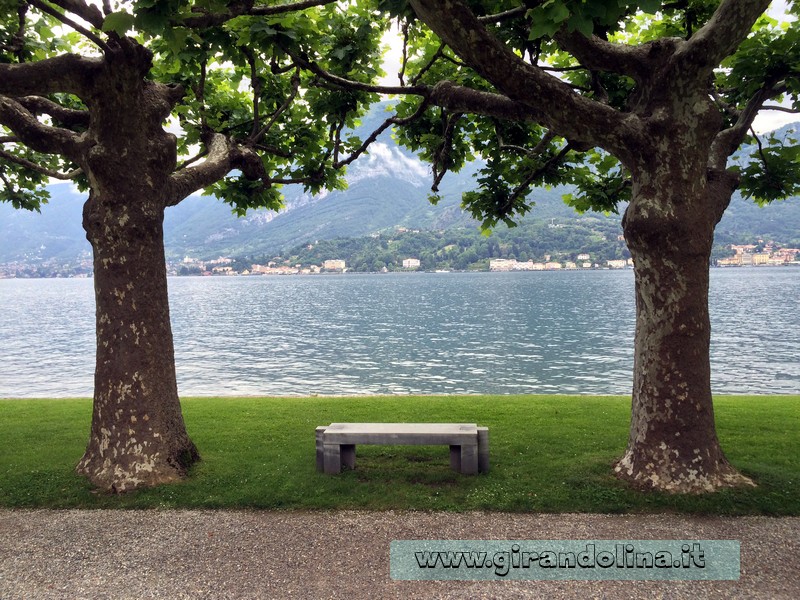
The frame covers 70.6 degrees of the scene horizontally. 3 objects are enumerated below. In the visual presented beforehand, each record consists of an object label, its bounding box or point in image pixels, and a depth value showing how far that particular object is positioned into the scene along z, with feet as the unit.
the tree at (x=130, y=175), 25.25
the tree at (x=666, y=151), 22.82
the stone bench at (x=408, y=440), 25.79
